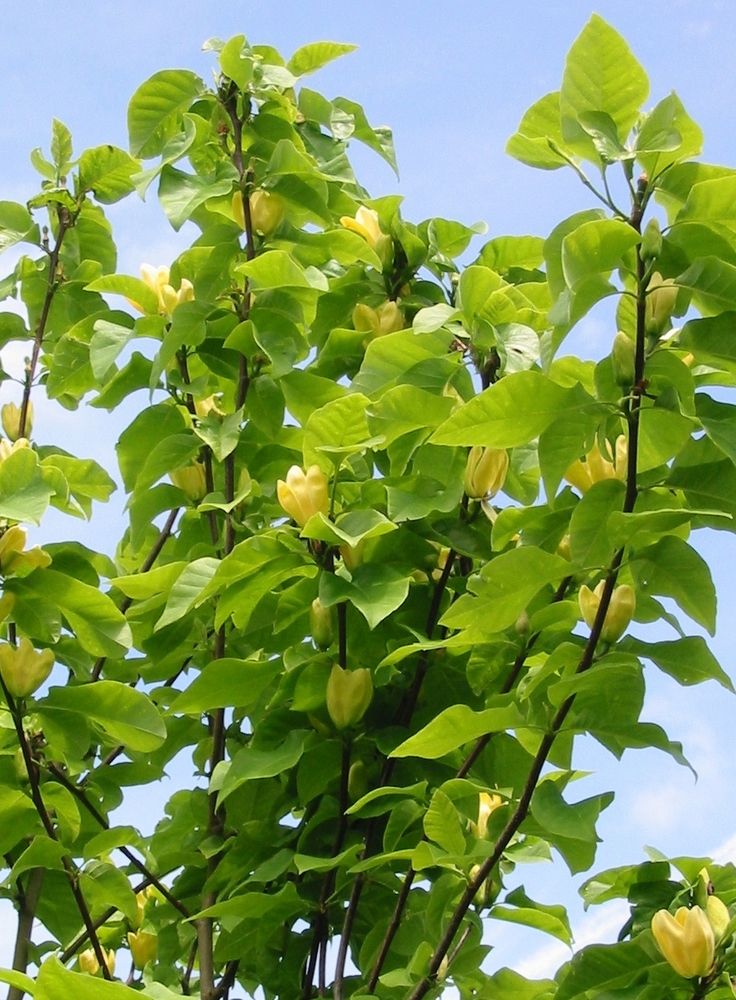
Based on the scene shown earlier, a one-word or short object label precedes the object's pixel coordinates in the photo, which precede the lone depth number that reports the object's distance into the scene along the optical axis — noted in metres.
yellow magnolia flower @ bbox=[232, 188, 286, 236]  2.04
